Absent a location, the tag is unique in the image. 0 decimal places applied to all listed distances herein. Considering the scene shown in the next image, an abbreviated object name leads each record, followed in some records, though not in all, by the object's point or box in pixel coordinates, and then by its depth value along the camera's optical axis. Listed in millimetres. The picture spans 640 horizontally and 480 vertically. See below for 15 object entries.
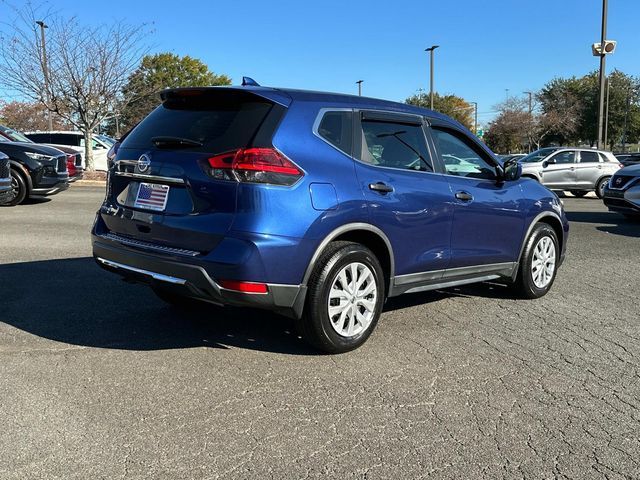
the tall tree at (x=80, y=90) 20828
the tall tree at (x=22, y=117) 56094
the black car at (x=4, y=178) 9922
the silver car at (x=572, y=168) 19562
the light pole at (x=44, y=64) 20859
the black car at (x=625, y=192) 11450
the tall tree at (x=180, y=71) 59356
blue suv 3662
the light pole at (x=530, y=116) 60875
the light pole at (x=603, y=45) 23000
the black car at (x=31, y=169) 11906
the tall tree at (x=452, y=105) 71500
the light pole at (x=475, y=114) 78850
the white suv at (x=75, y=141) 20547
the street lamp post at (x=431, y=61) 35334
